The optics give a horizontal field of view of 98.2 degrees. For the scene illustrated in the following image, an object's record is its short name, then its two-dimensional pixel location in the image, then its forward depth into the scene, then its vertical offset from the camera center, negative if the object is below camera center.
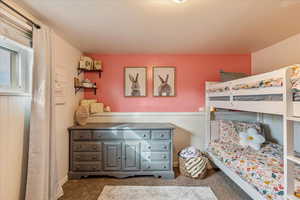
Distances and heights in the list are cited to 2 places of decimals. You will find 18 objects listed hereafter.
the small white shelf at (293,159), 0.97 -0.46
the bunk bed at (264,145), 1.06 -0.47
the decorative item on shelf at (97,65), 2.46 +0.66
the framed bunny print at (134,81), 2.56 +0.37
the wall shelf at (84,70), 2.39 +0.56
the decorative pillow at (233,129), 2.12 -0.49
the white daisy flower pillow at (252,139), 1.88 -0.58
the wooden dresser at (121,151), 2.08 -0.82
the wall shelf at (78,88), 2.29 +0.22
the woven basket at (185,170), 2.08 -1.16
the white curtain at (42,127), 1.36 -0.31
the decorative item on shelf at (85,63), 2.34 +0.67
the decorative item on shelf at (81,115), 2.22 -0.26
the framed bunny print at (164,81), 2.57 +0.37
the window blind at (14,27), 1.15 +0.71
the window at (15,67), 1.26 +0.34
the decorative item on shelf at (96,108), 2.41 -0.15
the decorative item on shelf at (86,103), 2.37 -0.06
